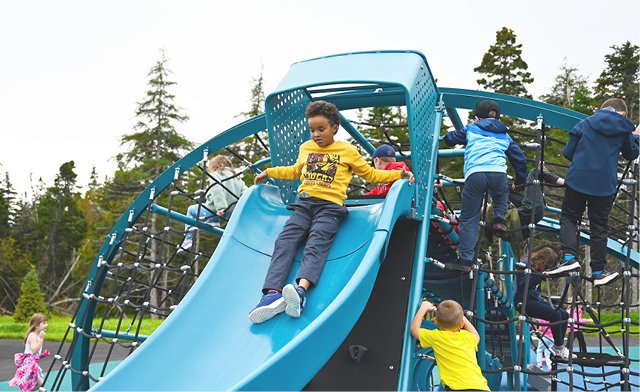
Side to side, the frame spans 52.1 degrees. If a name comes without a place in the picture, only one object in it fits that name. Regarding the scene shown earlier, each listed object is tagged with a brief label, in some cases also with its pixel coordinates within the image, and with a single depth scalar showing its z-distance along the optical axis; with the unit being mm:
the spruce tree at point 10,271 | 25906
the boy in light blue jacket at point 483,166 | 4617
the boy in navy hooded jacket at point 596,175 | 4719
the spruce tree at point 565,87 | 30934
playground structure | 3193
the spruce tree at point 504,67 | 24047
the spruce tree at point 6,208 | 30375
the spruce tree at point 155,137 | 26562
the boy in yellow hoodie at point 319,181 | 3967
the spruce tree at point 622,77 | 23578
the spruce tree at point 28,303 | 17016
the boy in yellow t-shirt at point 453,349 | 3637
